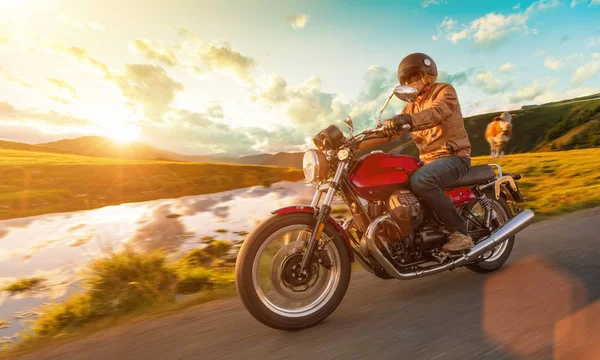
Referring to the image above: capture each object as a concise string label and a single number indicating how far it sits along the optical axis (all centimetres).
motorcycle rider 346
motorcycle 298
